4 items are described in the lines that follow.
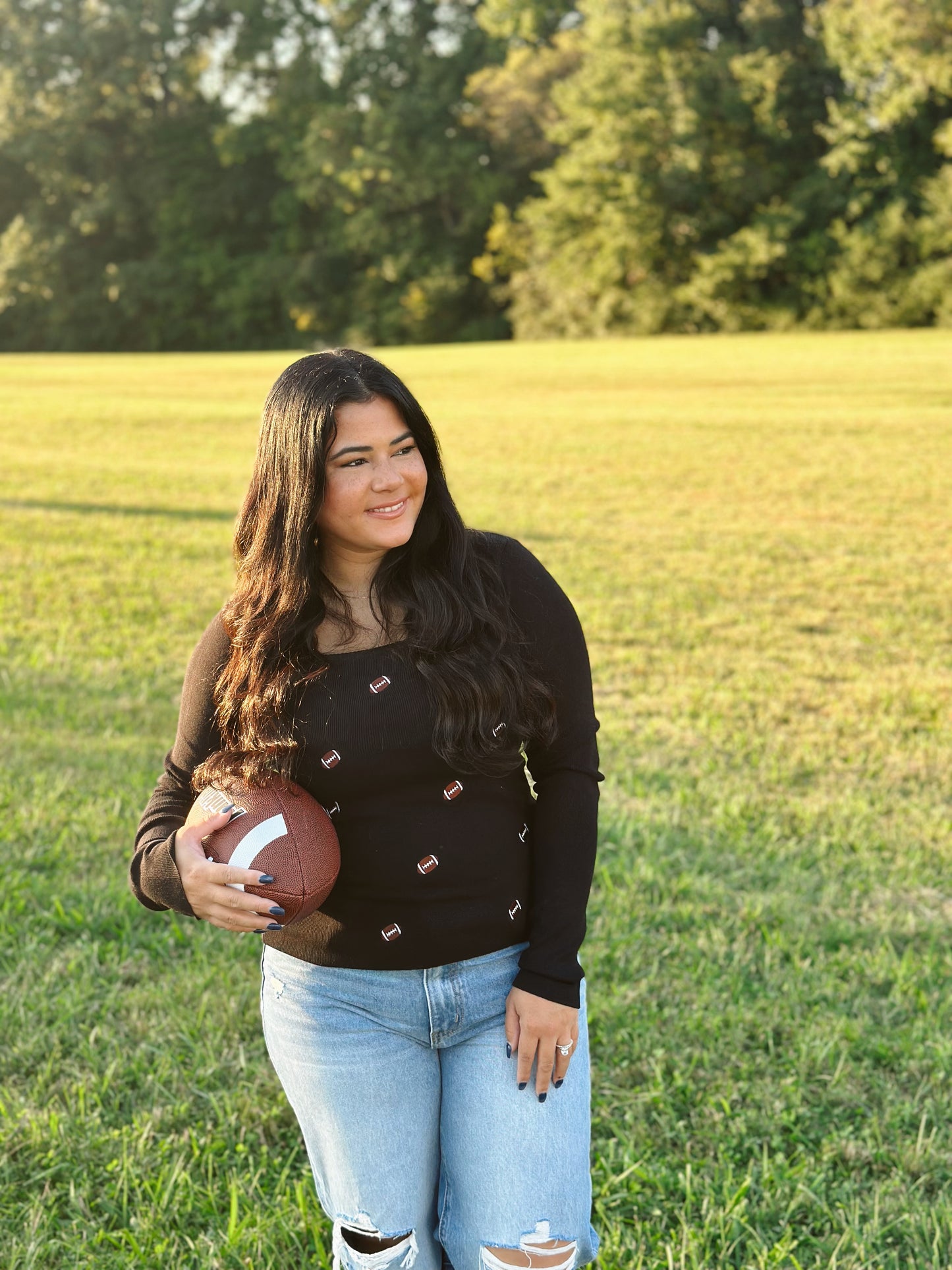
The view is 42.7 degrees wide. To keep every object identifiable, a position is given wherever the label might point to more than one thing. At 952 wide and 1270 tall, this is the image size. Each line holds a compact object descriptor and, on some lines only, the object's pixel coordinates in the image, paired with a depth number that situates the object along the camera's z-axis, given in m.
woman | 2.17
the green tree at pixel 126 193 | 50.47
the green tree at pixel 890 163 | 35.50
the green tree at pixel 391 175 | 46.72
